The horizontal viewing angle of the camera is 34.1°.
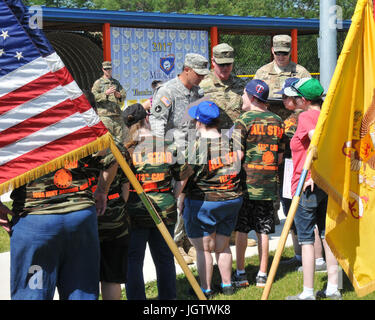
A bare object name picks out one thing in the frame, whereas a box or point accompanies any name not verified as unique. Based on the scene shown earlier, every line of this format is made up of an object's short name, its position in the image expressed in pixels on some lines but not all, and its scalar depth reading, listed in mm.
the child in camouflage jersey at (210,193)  5484
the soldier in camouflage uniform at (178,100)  6152
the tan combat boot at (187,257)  6824
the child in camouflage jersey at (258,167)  5996
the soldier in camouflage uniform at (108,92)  11852
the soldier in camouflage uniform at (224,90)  6988
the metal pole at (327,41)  6758
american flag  3611
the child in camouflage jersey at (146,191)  5031
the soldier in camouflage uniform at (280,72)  7500
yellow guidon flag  4270
